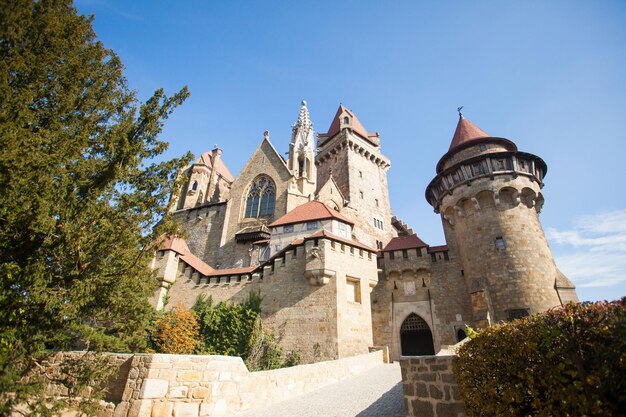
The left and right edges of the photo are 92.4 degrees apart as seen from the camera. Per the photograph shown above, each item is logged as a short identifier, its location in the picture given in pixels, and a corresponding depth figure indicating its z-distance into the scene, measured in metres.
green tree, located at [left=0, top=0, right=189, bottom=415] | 5.09
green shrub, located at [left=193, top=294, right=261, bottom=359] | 14.45
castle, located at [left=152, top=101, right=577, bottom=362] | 14.71
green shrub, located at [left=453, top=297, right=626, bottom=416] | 2.65
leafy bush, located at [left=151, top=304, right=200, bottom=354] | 13.66
